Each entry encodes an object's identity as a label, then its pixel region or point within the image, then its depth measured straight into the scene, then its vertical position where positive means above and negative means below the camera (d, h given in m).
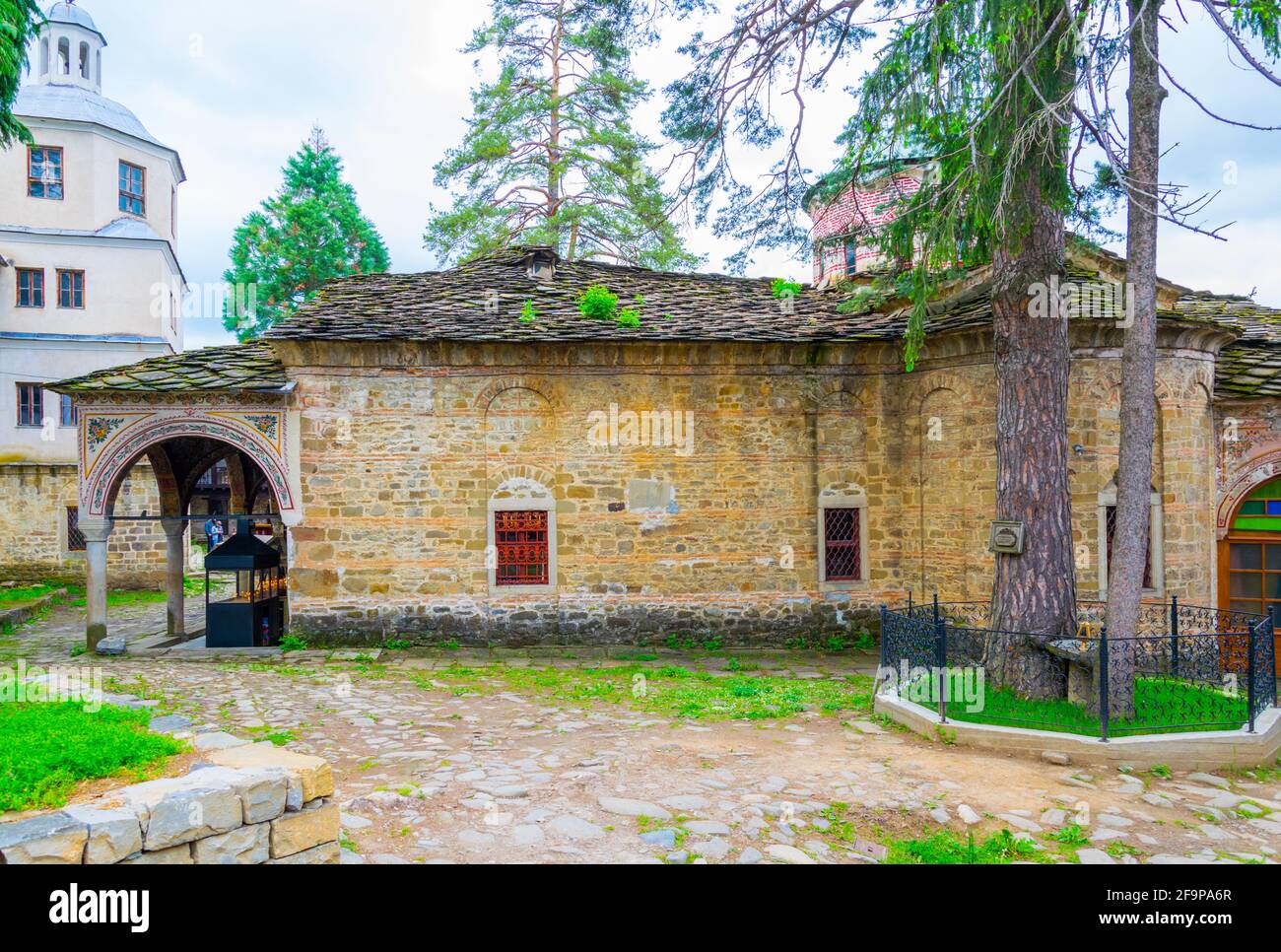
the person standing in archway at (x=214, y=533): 21.80 -1.56
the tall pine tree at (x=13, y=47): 8.79 +4.86
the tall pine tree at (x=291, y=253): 25.27 +7.20
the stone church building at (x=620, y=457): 10.92 +0.25
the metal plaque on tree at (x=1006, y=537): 7.71 -0.62
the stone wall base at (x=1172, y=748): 6.43 -2.24
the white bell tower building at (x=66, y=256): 19.56 +5.62
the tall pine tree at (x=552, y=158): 18.72 +7.60
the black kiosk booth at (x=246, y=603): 11.56 -1.87
